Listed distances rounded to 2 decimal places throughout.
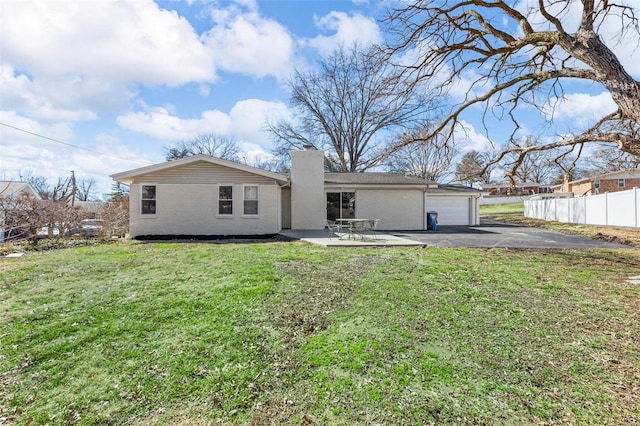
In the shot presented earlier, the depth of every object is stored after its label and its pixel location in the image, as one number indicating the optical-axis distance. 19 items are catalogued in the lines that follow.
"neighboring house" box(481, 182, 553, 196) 49.22
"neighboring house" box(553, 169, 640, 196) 32.88
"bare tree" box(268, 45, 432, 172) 31.08
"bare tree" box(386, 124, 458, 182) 32.48
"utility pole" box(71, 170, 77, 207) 35.20
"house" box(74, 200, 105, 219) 14.71
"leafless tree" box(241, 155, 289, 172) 32.34
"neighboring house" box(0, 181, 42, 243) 11.75
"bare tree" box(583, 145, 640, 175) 9.86
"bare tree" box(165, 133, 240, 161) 39.44
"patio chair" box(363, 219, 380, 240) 12.84
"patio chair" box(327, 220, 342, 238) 13.77
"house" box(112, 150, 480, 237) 14.15
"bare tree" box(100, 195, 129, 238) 14.39
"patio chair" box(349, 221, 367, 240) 12.80
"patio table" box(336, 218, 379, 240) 12.78
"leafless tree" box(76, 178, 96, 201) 50.88
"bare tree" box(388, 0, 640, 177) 5.00
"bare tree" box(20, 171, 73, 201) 34.94
